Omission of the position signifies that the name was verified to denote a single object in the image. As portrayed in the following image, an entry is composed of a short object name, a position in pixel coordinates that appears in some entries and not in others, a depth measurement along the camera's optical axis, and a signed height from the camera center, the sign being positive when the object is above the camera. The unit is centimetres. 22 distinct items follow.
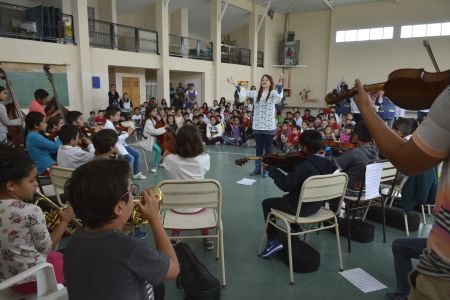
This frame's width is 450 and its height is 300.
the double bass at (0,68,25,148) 457 -28
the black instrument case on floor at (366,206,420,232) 329 -119
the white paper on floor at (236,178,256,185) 479 -121
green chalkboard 745 +33
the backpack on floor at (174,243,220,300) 201 -116
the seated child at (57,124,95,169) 309 -50
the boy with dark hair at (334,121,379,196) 298 -56
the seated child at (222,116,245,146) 842 -86
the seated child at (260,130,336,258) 247 -57
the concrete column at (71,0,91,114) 823 +133
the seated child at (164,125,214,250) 262 -47
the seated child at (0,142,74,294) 144 -57
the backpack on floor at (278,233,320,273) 247 -120
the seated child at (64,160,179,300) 101 -47
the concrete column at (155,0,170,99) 1046 +189
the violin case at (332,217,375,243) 301 -120
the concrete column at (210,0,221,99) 1225 +243
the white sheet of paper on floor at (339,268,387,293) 231 -131
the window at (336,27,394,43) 1388 +306
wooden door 1138 +41
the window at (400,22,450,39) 1269 +299
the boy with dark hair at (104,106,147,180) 444 -66
